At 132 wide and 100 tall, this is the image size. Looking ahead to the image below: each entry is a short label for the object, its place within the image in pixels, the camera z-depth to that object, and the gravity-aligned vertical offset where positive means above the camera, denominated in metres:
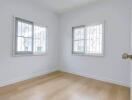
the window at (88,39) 3.05 +0.33
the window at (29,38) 2.77 +0.35
